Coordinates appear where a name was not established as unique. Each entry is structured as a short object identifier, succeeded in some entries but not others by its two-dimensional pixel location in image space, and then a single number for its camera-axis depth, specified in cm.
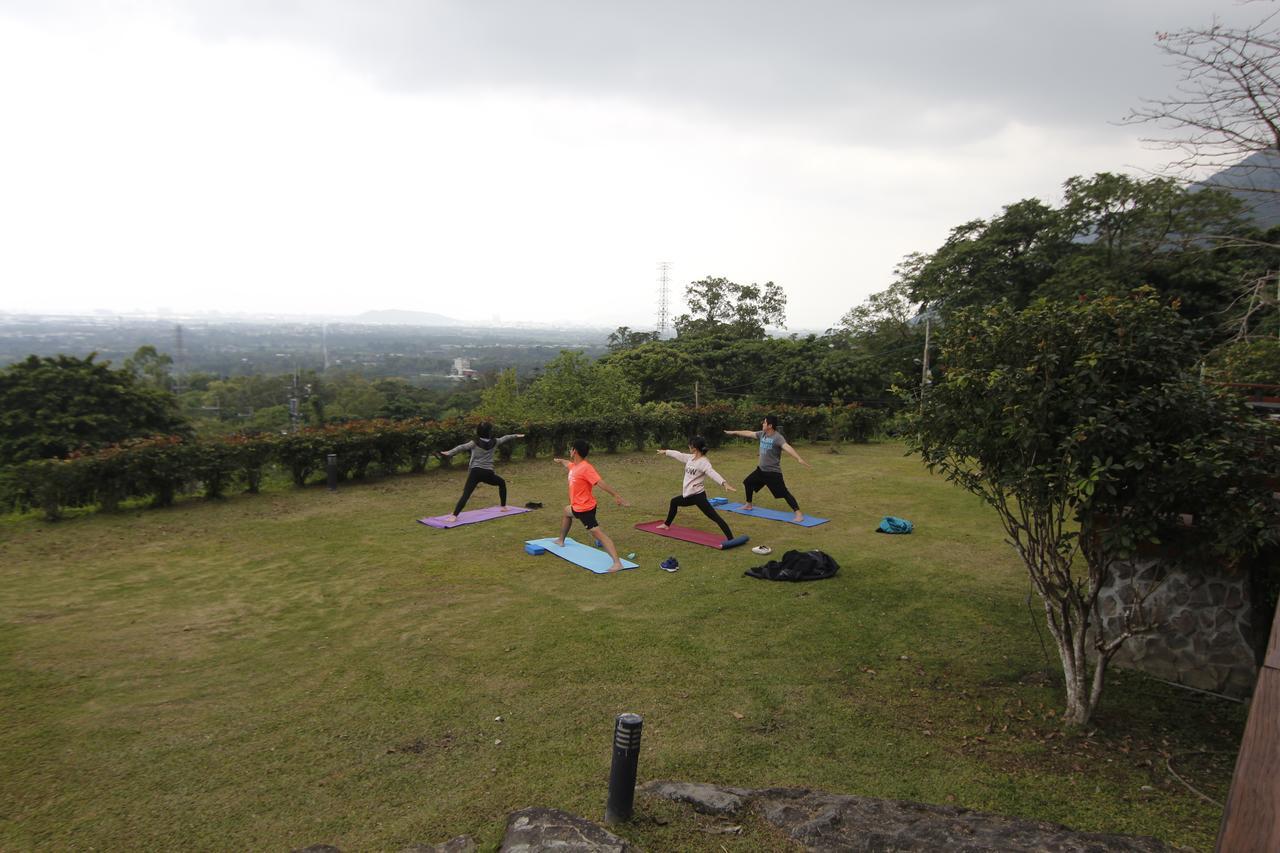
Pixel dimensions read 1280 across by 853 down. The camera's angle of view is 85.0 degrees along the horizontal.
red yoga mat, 941
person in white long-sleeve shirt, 960
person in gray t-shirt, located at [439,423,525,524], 1076
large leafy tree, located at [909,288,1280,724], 419
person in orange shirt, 859
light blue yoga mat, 849
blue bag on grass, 1027
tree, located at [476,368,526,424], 2789
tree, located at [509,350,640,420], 2502
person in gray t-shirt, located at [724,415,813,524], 1087
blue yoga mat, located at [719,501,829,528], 1087
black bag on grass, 794
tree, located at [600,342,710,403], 3919
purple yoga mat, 1049
